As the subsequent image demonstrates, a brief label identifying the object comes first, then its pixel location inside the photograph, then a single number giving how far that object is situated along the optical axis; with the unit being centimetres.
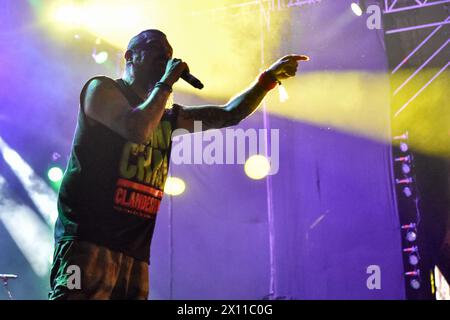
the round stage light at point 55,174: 590
